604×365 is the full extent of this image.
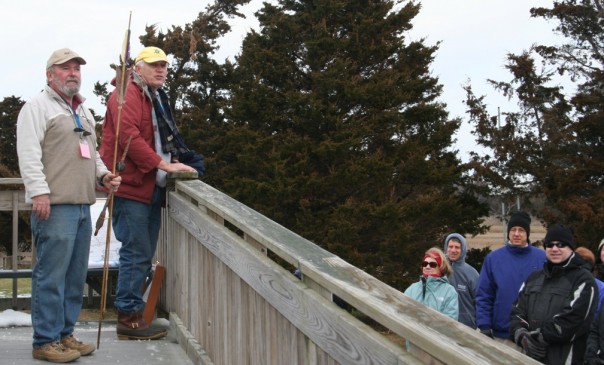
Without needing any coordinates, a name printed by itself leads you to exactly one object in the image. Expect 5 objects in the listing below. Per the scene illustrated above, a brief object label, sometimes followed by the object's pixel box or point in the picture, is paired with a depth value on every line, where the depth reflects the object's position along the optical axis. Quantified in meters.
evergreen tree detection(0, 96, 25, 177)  39.19
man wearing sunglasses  5.40
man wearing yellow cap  5.32
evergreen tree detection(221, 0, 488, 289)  30.62
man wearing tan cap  4.48
